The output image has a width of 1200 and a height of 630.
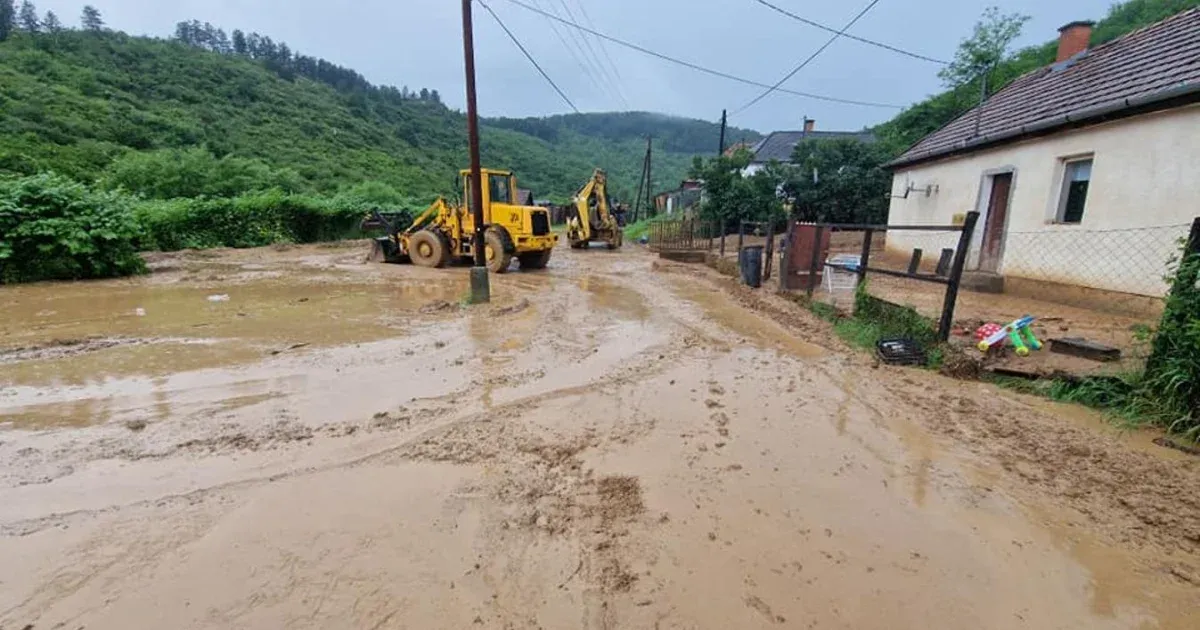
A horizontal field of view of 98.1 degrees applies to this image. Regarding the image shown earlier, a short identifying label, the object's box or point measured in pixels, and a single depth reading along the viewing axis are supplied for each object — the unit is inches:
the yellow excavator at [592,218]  805.9
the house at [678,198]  1269.6
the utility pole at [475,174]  344.5
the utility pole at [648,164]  1376.7
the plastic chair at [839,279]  369.3
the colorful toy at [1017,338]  201.8
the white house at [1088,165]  271.4
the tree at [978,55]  861.2
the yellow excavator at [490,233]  517.3
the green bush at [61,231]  390.3
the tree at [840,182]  741.9
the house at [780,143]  1296.0
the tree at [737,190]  772.6
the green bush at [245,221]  659.4
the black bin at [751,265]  407.2
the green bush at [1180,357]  143.5
